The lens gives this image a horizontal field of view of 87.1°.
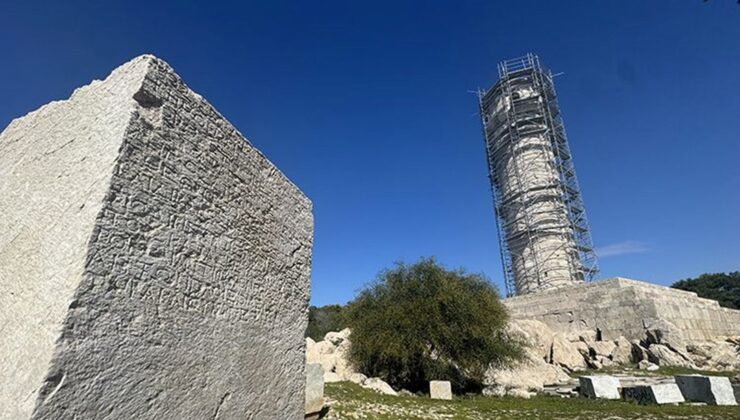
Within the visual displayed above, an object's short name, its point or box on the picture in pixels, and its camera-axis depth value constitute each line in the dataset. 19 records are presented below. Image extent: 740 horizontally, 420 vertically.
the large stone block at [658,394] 9.33
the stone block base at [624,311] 18.61
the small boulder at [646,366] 15.59
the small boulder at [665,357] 15.98
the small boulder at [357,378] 12.55
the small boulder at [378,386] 11.48
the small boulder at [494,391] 12.11
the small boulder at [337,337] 19.25
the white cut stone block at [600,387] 10.37
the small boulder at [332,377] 13.34
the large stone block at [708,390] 9.16
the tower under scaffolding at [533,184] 26.16
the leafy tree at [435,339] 13.74
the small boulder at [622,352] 17.29
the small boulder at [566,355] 17.45
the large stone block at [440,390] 11.12
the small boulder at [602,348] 17.94
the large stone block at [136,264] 1.72
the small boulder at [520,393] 11.39
